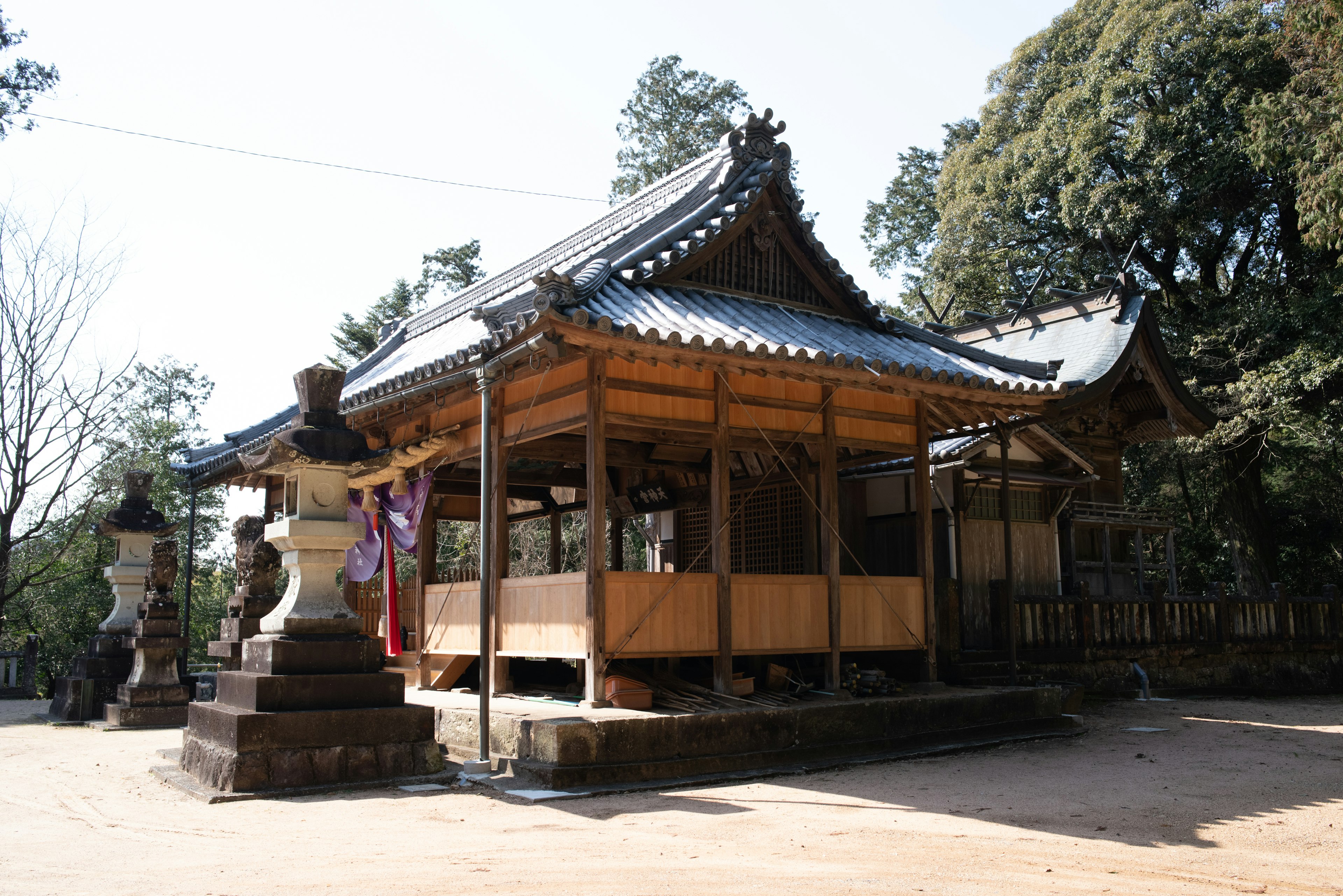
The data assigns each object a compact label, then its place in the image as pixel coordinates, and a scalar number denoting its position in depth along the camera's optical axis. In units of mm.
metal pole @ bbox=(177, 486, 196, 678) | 15188
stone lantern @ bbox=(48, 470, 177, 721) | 14203
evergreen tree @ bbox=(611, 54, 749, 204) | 31688
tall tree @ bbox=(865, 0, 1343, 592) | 20812
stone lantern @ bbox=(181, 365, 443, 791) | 7504
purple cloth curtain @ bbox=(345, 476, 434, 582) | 12234
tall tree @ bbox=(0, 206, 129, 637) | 17312
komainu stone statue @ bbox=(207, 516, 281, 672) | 12906
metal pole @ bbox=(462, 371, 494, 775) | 8320
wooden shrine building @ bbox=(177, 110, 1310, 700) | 9141
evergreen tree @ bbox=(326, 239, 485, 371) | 31125
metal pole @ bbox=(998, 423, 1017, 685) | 11875
